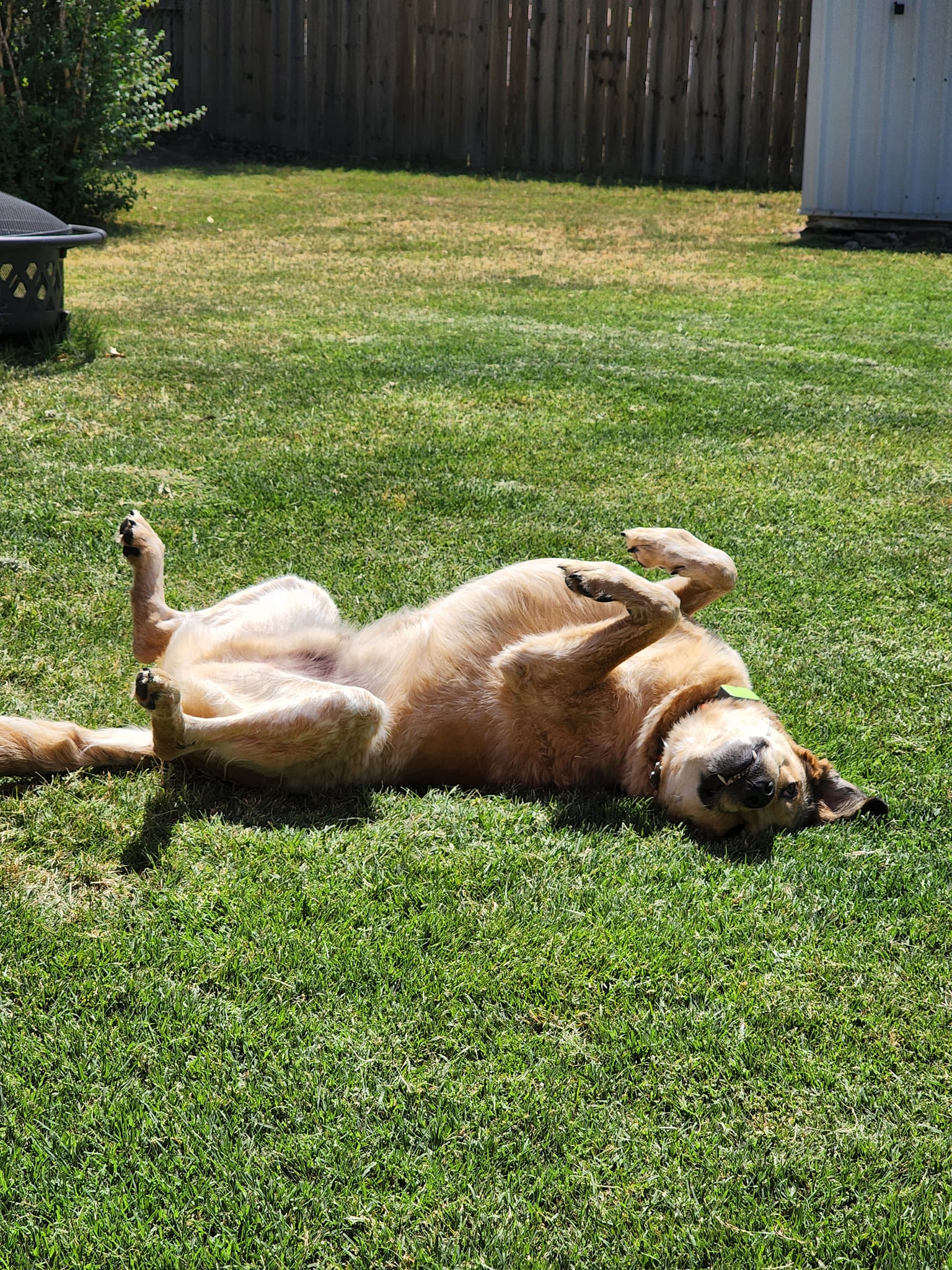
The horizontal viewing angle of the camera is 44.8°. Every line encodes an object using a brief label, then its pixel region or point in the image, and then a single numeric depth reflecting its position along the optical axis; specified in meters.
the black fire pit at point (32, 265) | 6.91
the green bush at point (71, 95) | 10.74
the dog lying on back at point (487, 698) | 3.19
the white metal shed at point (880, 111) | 12.45
